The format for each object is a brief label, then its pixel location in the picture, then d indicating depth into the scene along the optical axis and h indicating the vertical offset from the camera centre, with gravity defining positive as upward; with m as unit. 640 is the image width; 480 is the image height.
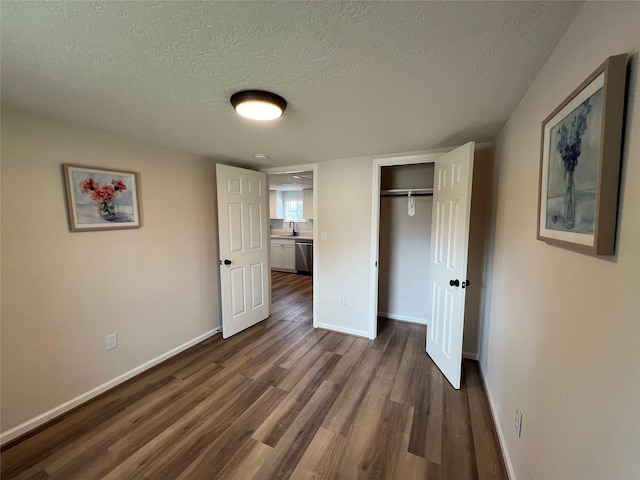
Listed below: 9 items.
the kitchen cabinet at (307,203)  6.30 +0.44
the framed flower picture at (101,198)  1.82 +0.18
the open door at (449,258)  1.99 -0.32
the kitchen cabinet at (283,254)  6.07 -0.80
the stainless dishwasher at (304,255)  5.90 -0.79
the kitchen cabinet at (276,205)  6.63 +0.42
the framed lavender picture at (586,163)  0.63 +0.17
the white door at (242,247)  2.90 -0.32
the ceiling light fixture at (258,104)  1.34 +0.63
